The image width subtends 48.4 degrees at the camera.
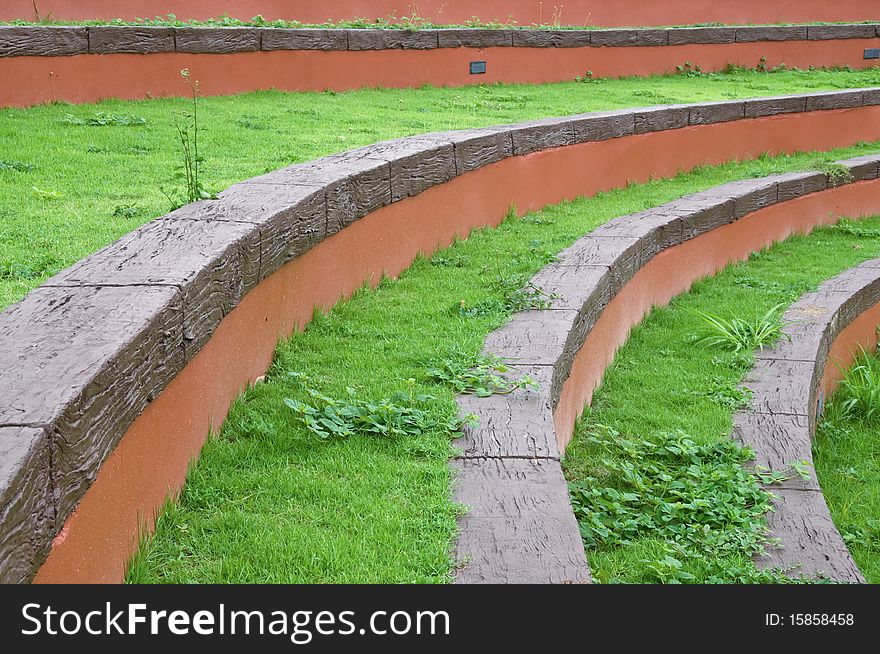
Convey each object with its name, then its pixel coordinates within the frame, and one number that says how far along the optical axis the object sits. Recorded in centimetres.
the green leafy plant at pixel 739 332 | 510
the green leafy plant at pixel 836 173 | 802
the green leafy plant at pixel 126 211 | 390
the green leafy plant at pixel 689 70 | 1200
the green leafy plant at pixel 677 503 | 317
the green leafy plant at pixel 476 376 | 320
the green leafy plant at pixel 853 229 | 780
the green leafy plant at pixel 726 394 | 444
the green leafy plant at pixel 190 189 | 368
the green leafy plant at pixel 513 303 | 407
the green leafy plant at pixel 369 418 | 289
